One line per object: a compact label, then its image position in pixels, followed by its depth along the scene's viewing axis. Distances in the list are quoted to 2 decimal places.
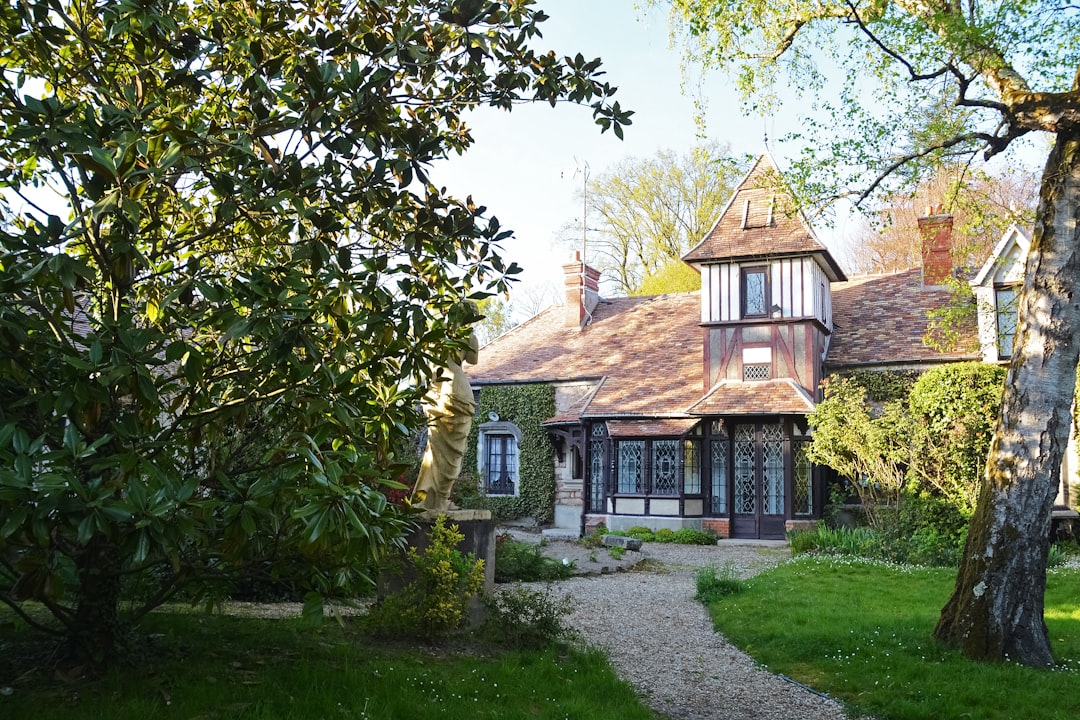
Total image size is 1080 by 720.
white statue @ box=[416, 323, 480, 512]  6.87
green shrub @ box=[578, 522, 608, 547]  17.20
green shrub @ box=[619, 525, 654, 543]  18.83
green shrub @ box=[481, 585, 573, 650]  6.66
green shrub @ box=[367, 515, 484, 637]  6.33
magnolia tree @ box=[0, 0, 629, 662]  3.63
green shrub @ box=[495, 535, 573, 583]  11.44
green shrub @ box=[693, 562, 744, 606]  10.49
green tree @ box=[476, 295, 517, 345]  41.06
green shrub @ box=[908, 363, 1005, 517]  14.52
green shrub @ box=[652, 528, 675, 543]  18.83
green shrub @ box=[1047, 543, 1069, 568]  13.31
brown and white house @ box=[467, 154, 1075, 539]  19.05
